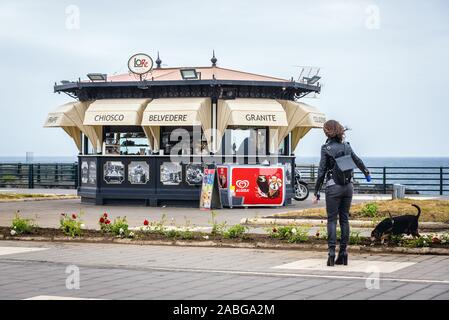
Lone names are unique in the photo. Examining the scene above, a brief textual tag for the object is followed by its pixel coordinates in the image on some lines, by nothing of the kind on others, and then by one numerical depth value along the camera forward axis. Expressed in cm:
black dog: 1410
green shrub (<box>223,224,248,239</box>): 1558
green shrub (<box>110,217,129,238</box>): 1609
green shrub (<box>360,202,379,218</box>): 2027
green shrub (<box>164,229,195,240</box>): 1570
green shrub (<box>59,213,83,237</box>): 1628
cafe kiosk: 2642
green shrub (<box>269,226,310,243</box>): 1491
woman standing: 1223
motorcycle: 3162
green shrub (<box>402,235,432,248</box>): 1391
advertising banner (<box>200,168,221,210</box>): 2559
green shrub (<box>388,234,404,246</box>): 1420
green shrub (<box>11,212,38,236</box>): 1673
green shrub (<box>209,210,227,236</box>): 1609
